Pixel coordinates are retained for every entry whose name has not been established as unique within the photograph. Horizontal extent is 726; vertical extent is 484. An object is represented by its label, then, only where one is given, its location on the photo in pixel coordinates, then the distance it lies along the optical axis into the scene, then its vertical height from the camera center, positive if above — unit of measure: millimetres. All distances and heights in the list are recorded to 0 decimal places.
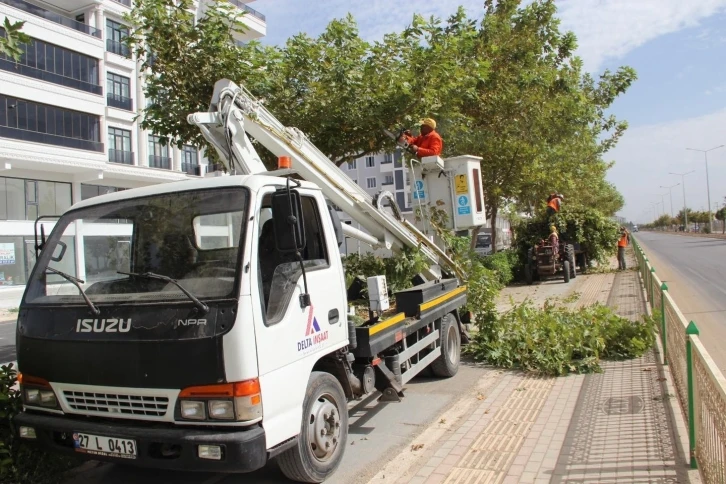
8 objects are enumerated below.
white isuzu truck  3445 -445
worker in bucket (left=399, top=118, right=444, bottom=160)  8359 +1587
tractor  19797 -531
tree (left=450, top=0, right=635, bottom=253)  16156 +4064
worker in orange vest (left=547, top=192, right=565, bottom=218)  19906 +1502
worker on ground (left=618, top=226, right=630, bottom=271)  22828 -359
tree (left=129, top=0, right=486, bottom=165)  7953 +2725
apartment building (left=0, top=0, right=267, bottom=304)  25016 +7045
